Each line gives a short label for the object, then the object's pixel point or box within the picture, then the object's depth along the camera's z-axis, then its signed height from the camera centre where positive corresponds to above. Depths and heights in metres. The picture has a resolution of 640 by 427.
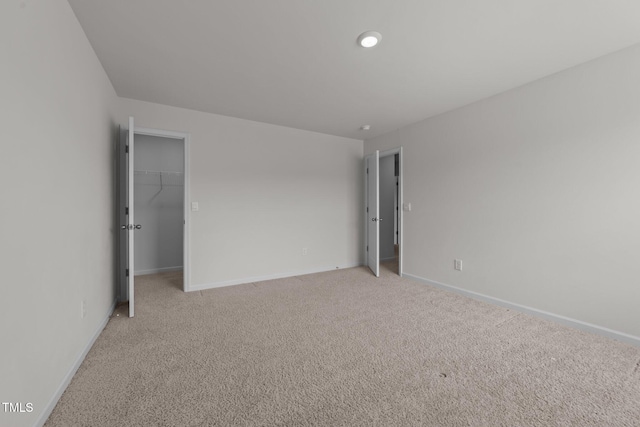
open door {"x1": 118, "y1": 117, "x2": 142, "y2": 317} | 3.15 +0.01
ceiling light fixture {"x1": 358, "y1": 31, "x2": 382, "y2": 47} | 1.99 +1.34
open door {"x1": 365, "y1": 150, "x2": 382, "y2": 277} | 4.39 +0.04
